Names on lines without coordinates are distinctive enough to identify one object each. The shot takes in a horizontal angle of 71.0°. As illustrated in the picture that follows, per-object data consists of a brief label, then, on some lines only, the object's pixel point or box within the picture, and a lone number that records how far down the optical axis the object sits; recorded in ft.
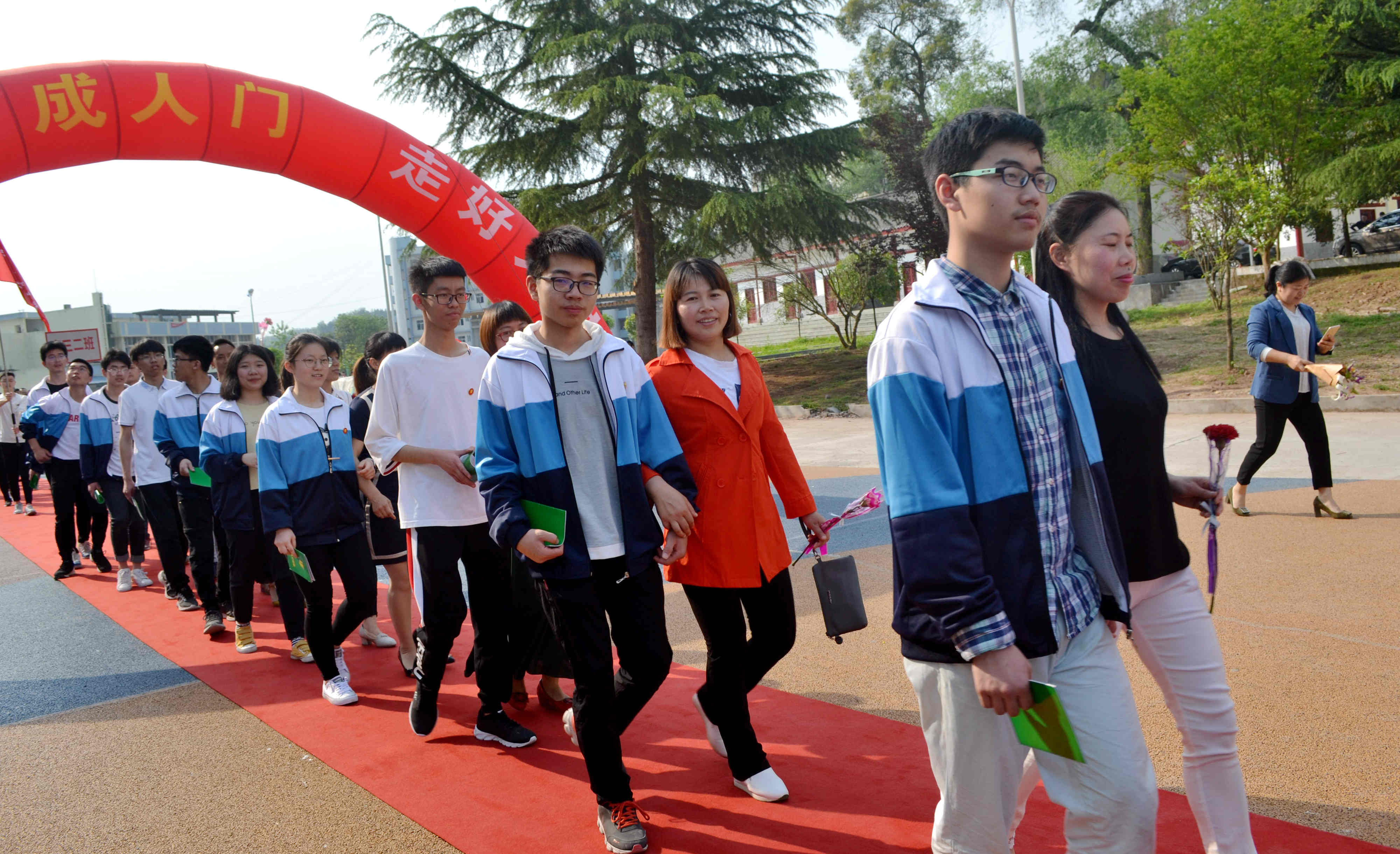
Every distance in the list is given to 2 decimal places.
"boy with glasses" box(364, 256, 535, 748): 13.29
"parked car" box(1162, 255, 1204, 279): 97.40
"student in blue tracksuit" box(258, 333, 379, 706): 15.90
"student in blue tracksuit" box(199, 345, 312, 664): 18.65
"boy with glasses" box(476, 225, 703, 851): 10.16
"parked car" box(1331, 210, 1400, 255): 83.76
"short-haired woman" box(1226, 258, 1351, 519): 22.65
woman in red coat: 11.04
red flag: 46.06
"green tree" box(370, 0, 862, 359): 68.64
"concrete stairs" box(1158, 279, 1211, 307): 86.48
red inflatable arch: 22.72
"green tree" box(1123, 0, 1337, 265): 56.13
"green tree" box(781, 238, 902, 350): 97.55
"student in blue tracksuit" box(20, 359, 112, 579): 29.86
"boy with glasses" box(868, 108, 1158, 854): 6.08
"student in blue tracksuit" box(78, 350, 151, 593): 26.78
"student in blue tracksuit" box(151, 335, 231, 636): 21.49
